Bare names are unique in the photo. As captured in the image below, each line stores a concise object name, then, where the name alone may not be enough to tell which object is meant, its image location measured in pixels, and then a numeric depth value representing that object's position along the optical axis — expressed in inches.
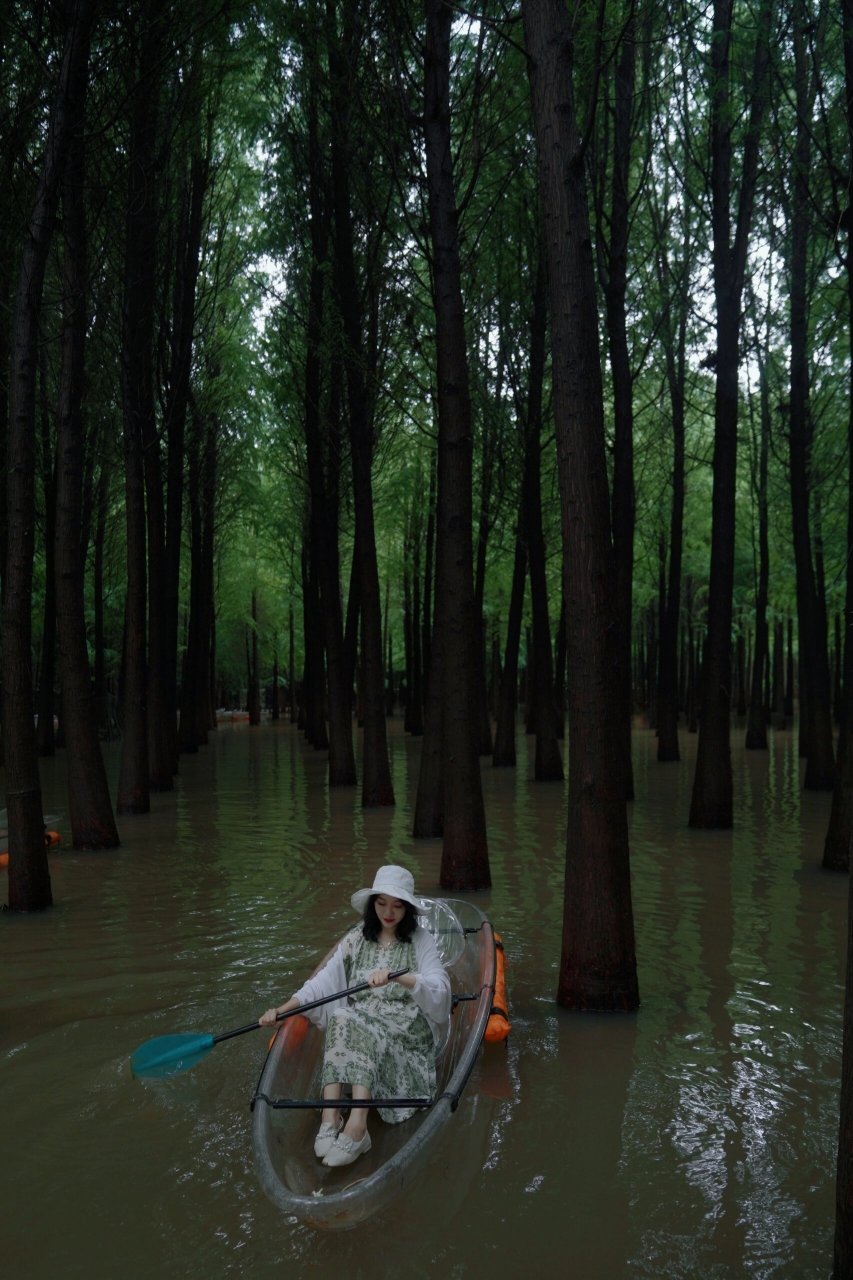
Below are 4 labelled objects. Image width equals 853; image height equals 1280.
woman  168.2
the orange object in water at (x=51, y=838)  463.2
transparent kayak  142.6
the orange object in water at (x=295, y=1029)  188.1
